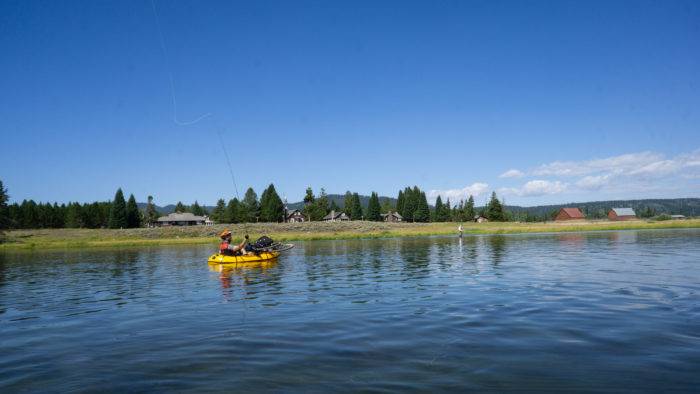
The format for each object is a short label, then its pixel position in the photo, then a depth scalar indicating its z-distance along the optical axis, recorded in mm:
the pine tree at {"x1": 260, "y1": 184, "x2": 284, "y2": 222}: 126000
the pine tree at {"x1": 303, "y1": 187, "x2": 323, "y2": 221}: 137875
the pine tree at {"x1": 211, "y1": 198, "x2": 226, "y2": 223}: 148875
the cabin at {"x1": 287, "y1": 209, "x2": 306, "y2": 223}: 163300
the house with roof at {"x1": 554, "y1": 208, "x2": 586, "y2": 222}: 159075
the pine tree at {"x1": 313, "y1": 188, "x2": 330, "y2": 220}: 143250
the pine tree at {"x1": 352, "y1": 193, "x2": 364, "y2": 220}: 155000
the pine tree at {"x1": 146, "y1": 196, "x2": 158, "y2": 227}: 154238
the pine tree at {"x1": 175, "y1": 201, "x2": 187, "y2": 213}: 181600
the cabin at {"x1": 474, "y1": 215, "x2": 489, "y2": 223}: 180962
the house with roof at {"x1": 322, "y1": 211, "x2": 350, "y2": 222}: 157188
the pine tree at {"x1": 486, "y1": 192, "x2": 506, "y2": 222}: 129375
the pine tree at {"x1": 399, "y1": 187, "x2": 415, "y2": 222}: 152875
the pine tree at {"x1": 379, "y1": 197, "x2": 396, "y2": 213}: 184500
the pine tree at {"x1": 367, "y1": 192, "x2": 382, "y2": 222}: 150750
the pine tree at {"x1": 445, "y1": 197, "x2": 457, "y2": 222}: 156175
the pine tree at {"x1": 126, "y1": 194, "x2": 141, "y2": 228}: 118562
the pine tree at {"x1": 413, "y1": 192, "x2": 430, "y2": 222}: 150000
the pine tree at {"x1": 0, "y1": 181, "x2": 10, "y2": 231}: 93688
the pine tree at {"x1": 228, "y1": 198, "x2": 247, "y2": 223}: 128750
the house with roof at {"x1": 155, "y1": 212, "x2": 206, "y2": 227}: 158875
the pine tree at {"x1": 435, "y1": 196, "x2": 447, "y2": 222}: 154500
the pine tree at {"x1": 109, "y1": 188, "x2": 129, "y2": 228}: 114750
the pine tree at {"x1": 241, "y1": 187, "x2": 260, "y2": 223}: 128500
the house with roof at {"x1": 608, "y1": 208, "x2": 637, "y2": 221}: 163750
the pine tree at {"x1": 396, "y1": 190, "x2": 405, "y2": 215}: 163625
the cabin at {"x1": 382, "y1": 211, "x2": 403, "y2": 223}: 171600
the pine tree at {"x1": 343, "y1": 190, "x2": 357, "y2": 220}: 157850
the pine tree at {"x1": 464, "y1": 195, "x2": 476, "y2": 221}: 150000
